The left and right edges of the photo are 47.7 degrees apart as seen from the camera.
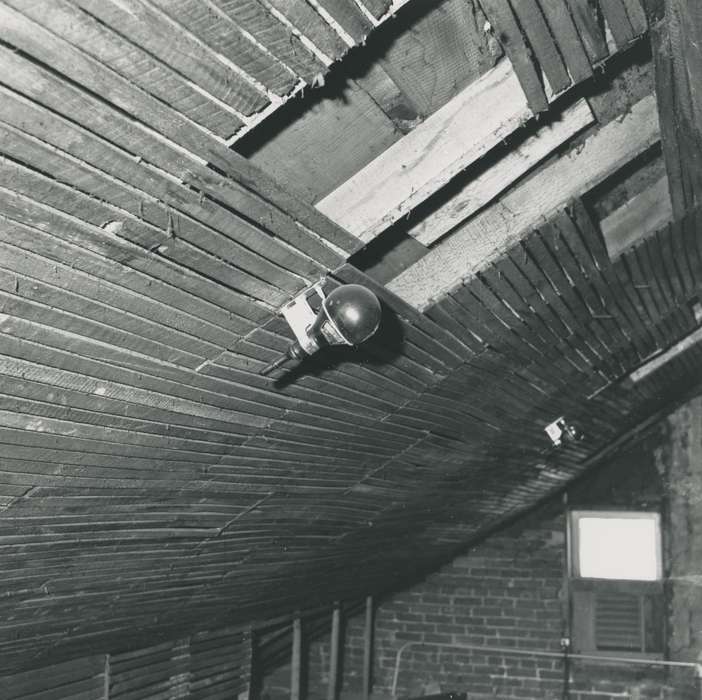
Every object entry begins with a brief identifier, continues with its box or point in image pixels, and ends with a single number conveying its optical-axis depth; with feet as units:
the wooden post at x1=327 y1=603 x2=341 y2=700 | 21.88
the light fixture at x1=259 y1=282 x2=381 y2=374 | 5.96
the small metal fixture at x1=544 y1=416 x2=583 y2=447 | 14.26
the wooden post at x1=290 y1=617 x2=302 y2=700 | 20.33
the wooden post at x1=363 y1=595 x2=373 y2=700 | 23.34
